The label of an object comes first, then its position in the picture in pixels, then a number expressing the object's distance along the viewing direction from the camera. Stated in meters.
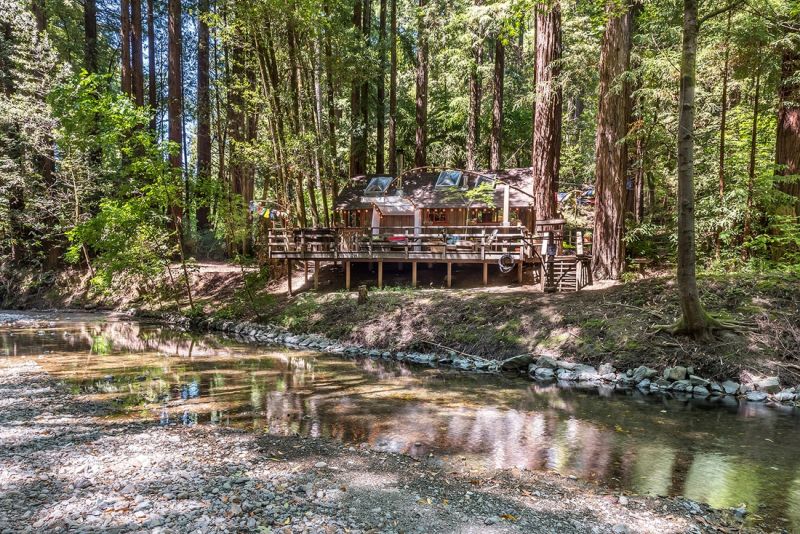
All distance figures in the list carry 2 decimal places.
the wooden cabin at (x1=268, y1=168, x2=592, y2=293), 12.74
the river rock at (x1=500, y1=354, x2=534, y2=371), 9.57
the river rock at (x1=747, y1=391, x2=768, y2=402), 7.47
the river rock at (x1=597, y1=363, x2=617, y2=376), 8.69
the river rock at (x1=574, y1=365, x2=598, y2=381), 8.79
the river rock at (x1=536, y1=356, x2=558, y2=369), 9.30
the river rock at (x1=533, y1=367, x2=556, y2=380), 9.14
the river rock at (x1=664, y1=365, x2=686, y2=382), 8.11
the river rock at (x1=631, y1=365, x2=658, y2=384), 8.32
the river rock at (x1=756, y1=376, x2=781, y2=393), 7.51
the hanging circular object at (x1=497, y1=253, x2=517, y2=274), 13.02
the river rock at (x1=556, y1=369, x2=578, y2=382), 8.89
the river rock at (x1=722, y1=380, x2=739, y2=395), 7.72
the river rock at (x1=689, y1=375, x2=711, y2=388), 7.89
